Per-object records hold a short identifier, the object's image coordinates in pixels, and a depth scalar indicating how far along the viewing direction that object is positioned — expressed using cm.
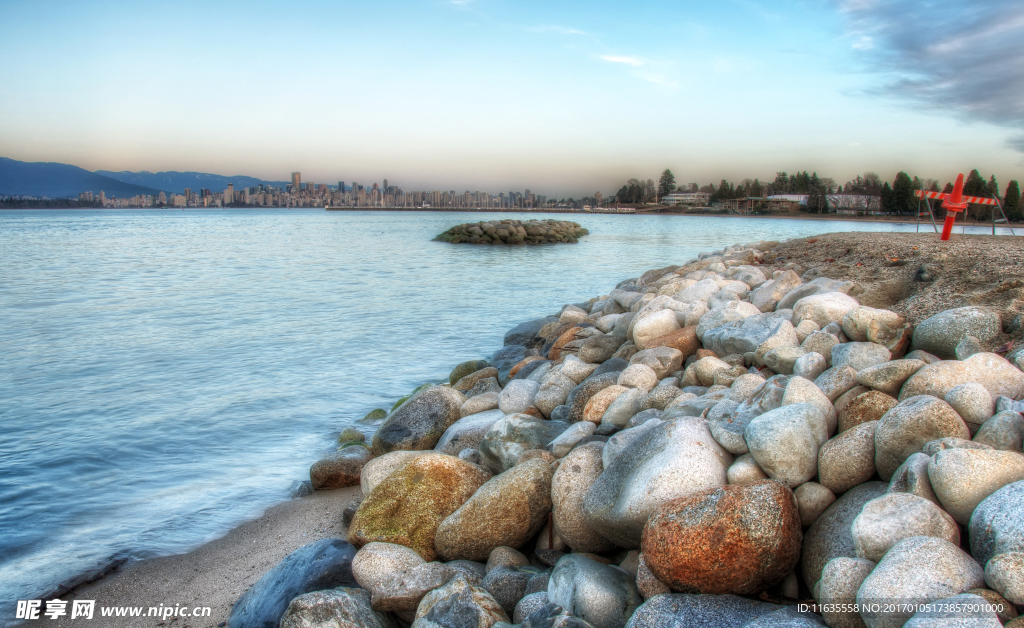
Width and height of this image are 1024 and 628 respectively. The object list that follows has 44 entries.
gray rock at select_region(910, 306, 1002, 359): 405
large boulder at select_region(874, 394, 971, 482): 267
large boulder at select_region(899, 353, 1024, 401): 311
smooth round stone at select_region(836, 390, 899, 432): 312
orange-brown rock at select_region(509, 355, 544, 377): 768
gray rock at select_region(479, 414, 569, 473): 445
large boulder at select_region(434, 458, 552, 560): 356
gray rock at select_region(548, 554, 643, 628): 270
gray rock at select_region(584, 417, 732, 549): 296
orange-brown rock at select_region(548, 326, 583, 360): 780
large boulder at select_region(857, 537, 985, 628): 195
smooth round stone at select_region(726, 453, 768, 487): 293
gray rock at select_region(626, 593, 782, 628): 234
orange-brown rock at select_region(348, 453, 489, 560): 381
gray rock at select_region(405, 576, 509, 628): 266
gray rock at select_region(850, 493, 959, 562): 223
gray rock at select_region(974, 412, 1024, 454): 253
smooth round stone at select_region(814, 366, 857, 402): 342
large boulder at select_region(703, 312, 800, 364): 478
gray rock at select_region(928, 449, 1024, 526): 229
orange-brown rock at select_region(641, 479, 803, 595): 245
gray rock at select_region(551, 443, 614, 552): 336
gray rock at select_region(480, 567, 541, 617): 299
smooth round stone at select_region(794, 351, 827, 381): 401
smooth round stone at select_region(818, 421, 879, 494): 281
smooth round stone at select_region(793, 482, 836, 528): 280
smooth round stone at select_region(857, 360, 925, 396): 331
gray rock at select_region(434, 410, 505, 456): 520
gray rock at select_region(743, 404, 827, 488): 288
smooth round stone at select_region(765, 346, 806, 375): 435
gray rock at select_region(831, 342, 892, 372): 396
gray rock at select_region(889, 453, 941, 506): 241
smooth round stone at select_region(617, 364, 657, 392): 489
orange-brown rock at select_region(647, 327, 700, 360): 580
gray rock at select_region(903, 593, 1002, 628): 174
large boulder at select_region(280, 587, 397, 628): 277
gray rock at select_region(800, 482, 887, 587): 252
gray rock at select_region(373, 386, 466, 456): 564
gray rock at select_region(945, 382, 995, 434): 278
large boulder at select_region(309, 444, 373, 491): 521
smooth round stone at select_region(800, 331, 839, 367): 441
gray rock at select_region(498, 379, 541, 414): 555
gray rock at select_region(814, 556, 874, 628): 212
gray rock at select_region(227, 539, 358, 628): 323
